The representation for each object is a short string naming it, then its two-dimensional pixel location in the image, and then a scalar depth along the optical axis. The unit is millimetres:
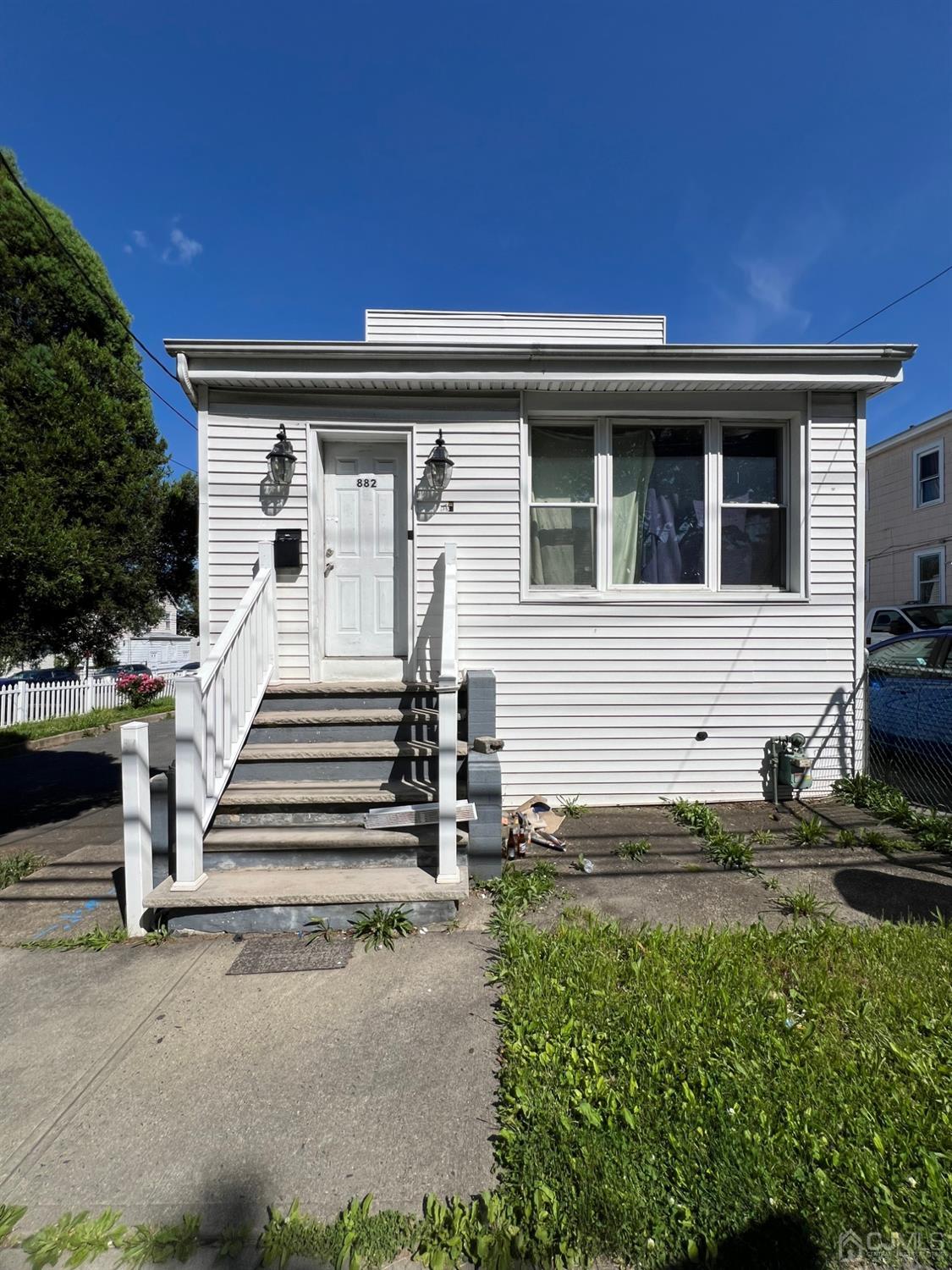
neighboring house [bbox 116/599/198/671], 24038
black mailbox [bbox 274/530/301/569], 4633
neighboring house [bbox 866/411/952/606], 12164
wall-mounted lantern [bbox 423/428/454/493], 4648
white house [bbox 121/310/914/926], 4586
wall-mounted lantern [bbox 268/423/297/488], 4543
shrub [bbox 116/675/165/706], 14227
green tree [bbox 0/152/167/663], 3762
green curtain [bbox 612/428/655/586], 4949
